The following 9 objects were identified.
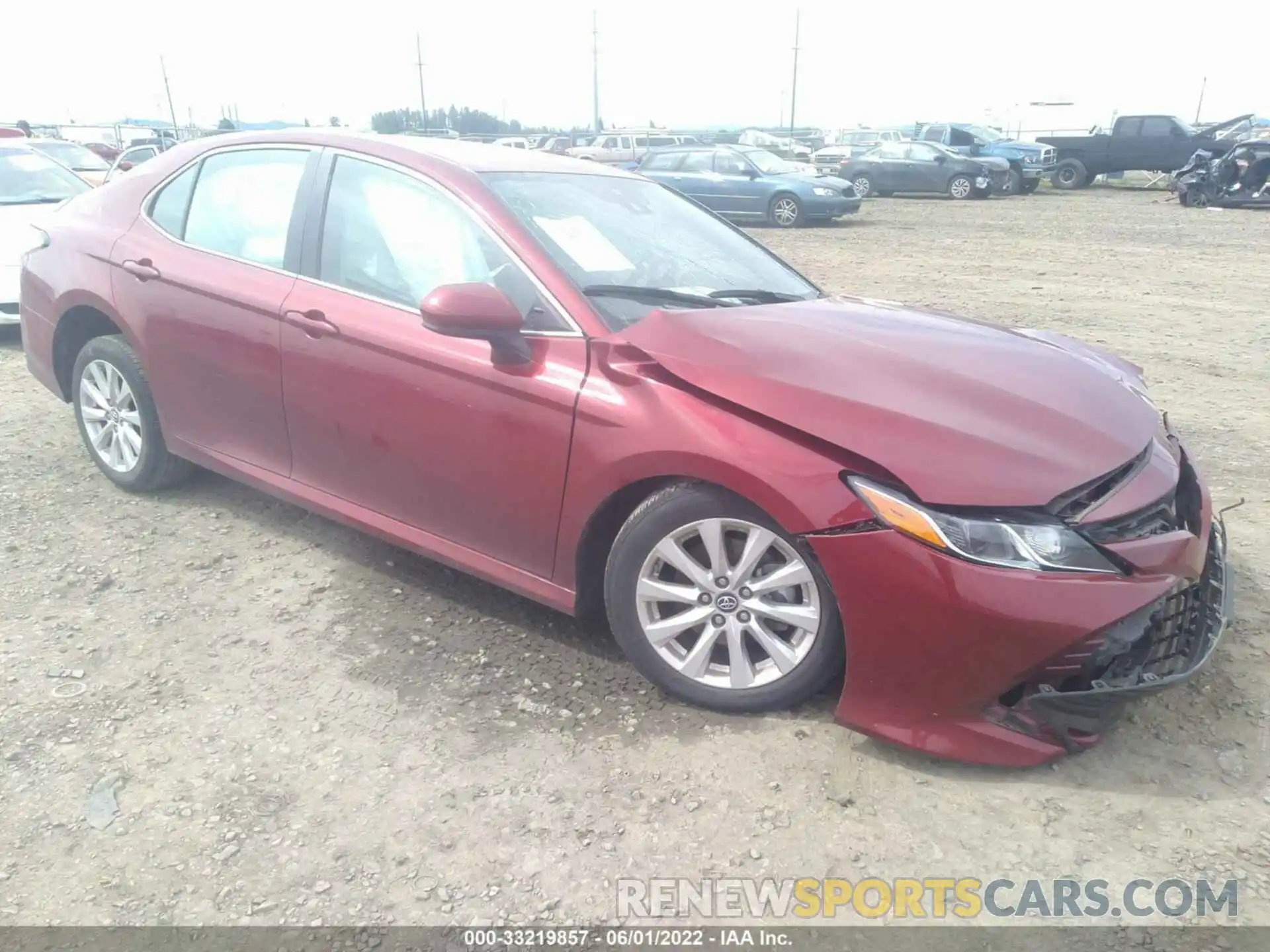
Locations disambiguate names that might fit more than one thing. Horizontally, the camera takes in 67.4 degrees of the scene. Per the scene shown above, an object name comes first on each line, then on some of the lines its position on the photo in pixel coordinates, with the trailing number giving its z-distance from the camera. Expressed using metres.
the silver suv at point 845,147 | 30.55
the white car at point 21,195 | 6.87
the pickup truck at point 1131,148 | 26.11
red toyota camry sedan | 2.38
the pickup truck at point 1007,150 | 25.59
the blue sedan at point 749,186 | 17.44
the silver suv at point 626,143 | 29.58
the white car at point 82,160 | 14.64
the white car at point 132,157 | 14.14
